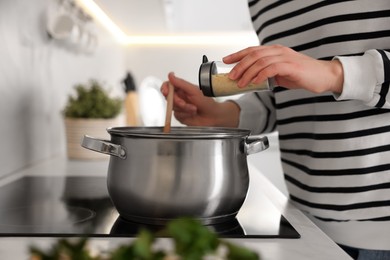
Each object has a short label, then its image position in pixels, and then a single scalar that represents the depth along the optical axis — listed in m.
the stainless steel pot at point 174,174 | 0.59
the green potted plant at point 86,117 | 1.35
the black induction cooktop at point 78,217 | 0.60
